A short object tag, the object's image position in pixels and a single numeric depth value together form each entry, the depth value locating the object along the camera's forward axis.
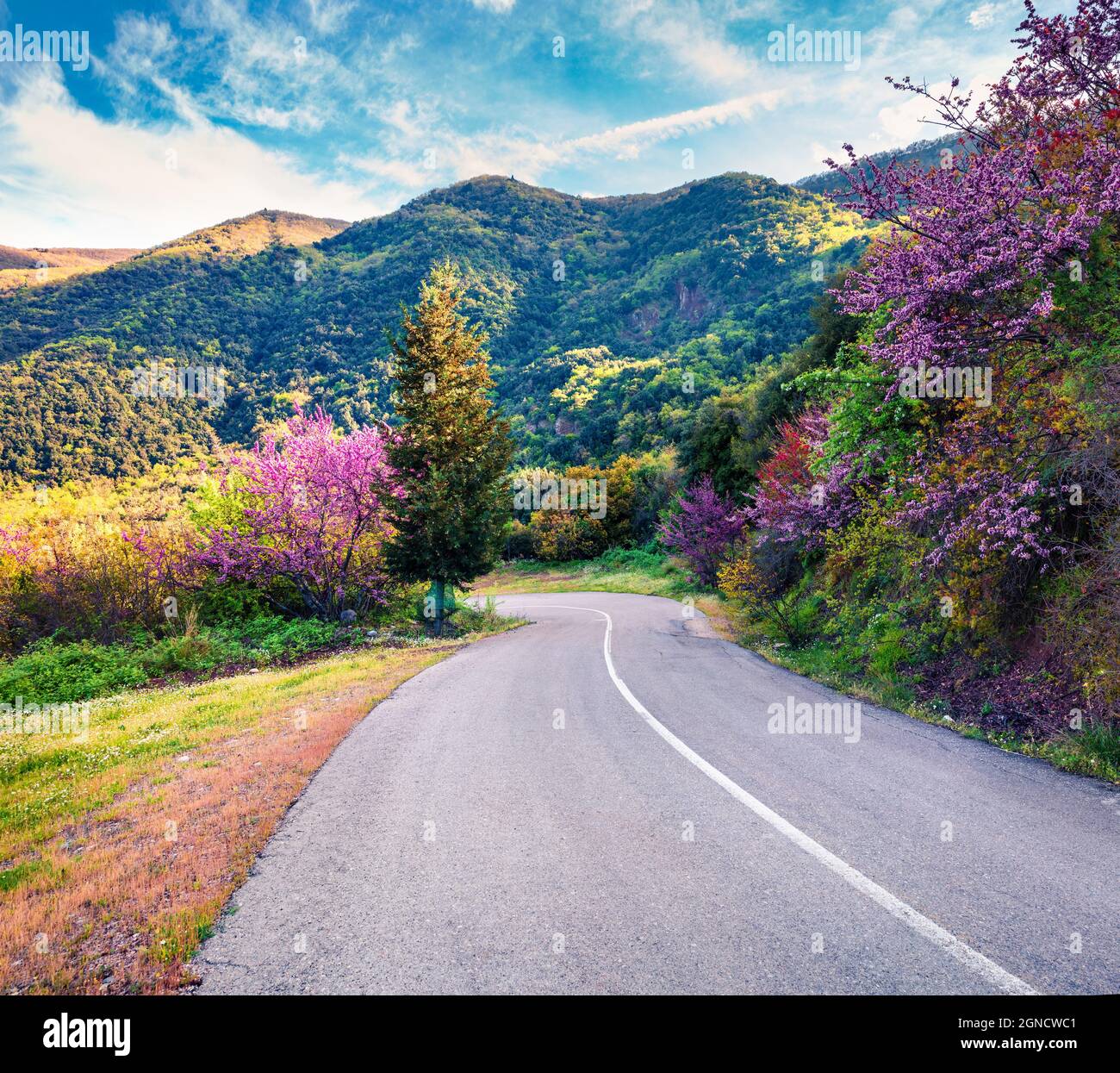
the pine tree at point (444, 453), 16.94
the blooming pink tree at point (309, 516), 16.52
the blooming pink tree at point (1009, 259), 6.16
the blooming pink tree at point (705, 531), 25.83
